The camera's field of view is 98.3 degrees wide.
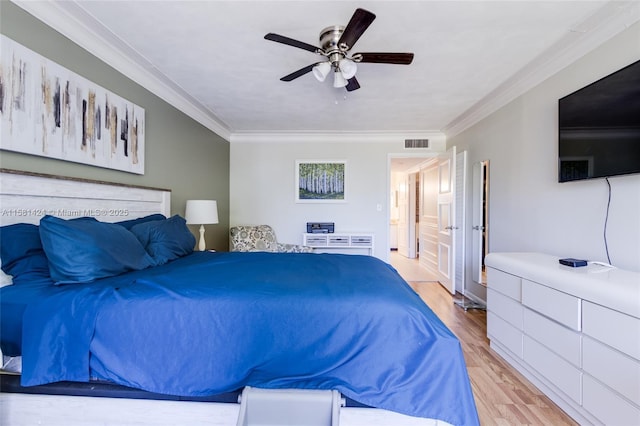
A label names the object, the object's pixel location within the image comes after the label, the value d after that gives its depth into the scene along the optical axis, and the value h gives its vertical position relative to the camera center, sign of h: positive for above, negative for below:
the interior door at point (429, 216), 4.75 -0.07
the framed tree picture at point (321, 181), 4.65 +0.52
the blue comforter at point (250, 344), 1.23 -0.61
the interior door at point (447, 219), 3.65 -0.08
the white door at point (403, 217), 7.34 -0.13
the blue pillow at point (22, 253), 1.40 -0.23
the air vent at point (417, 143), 4.56 +1.15
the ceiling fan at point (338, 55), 1.73 +1.06
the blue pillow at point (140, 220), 2.13 -0.08
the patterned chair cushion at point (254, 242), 3.92 -0.44
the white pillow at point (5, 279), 1.34 -0.34
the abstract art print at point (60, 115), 1.51 +0.63
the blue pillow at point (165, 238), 2.08 -0.23
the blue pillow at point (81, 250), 1.40 -0.22
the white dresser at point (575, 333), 1.31 -0.69
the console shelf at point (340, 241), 4.41 -0.46
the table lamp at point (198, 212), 2.97 -0.01
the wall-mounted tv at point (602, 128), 1.61 +0.56
